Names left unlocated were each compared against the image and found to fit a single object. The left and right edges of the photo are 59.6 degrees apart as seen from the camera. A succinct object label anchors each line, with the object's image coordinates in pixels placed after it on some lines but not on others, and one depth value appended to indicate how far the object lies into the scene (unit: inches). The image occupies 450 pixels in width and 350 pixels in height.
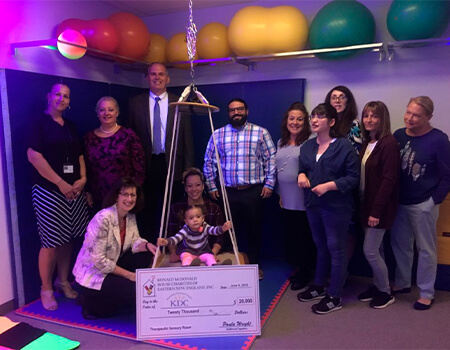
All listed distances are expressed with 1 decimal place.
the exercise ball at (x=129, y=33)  135.0
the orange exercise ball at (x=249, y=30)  128.2
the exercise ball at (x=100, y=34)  125.6
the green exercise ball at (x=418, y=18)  108.6
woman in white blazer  104.2
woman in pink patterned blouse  120.1
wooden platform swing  93.9
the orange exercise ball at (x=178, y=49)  144.3
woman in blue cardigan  102.6
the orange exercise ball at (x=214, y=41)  138.3
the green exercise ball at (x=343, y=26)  119.2
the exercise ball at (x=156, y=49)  148.7
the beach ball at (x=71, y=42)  113.9
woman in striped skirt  112.2
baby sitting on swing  107.7
